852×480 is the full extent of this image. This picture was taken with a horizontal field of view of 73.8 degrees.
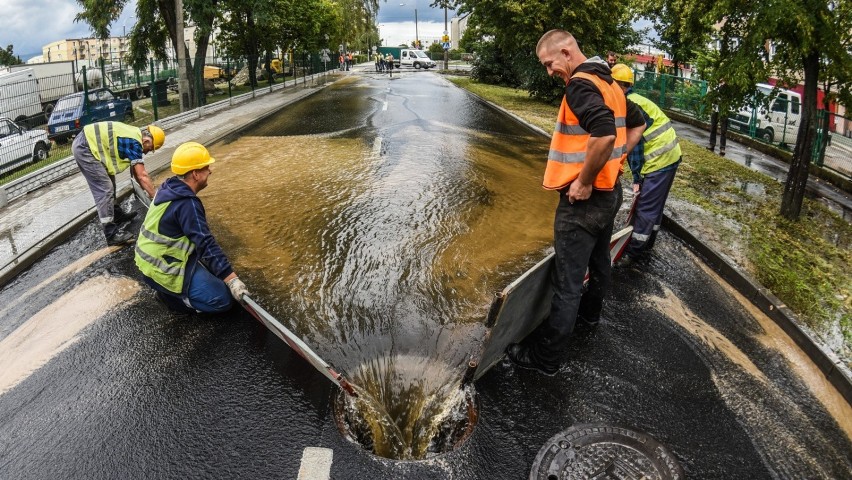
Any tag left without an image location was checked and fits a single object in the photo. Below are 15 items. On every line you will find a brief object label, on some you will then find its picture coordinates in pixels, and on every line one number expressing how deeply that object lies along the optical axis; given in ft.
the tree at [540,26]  58.39
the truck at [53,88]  36.78
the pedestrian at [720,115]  25.00
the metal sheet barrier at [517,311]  11.54
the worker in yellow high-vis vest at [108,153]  19.40
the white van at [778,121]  38.96
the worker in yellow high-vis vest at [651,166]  17.99
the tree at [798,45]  20.24
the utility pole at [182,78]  57.36
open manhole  11.07
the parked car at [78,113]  40.27
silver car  35.60
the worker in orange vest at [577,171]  10.99
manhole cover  10.19
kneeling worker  14.30
